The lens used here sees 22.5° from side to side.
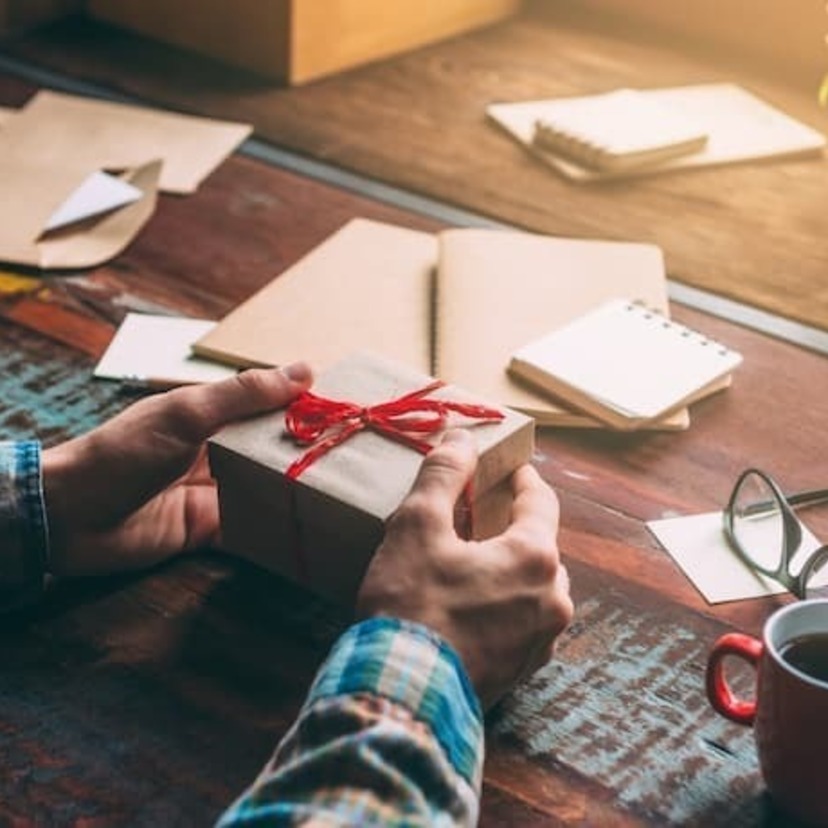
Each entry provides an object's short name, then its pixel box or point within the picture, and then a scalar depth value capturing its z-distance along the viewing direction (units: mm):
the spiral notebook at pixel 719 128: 1543
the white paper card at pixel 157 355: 1231
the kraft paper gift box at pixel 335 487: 1013
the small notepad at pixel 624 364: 1201
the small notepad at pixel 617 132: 1517
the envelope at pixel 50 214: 1377
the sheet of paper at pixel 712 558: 1080
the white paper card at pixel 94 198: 1413
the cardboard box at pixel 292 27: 1680
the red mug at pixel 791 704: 908
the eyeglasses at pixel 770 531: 1070
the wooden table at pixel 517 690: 957
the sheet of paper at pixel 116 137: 1501
